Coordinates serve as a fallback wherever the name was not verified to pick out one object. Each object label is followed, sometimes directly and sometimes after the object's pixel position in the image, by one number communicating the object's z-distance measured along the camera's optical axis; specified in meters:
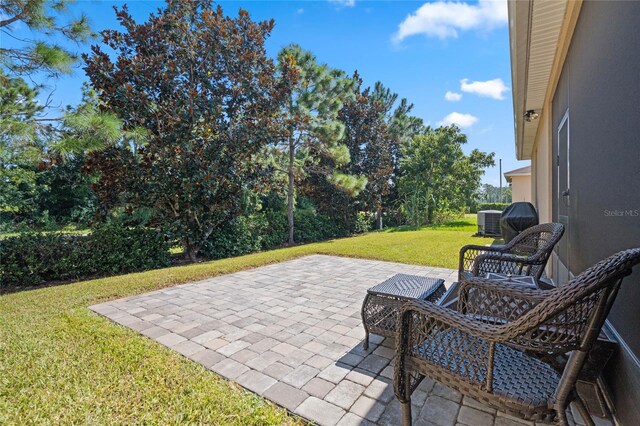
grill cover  6.20
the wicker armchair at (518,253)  2.91
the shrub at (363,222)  16.45
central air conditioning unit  12.09
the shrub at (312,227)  12.88
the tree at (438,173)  18.92
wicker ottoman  2.72
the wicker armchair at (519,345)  1.16
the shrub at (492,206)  29.33
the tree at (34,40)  4.59
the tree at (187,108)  7.37
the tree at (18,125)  4.40
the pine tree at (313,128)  11.84
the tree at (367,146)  17.20
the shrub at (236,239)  8.88
